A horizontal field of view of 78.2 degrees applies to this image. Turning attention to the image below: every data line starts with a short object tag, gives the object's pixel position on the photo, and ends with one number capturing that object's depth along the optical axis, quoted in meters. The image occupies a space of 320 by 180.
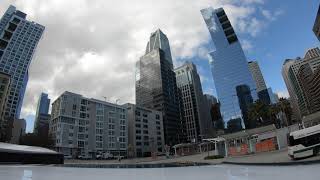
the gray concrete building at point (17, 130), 90.76
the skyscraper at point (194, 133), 148.92
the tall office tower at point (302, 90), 138.47
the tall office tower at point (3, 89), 69.95
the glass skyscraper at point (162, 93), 137.69
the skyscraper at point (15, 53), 133.44
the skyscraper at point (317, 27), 70.58
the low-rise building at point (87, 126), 80.11
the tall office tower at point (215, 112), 113.78
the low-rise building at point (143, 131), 104.09
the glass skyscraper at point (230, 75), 141.80
